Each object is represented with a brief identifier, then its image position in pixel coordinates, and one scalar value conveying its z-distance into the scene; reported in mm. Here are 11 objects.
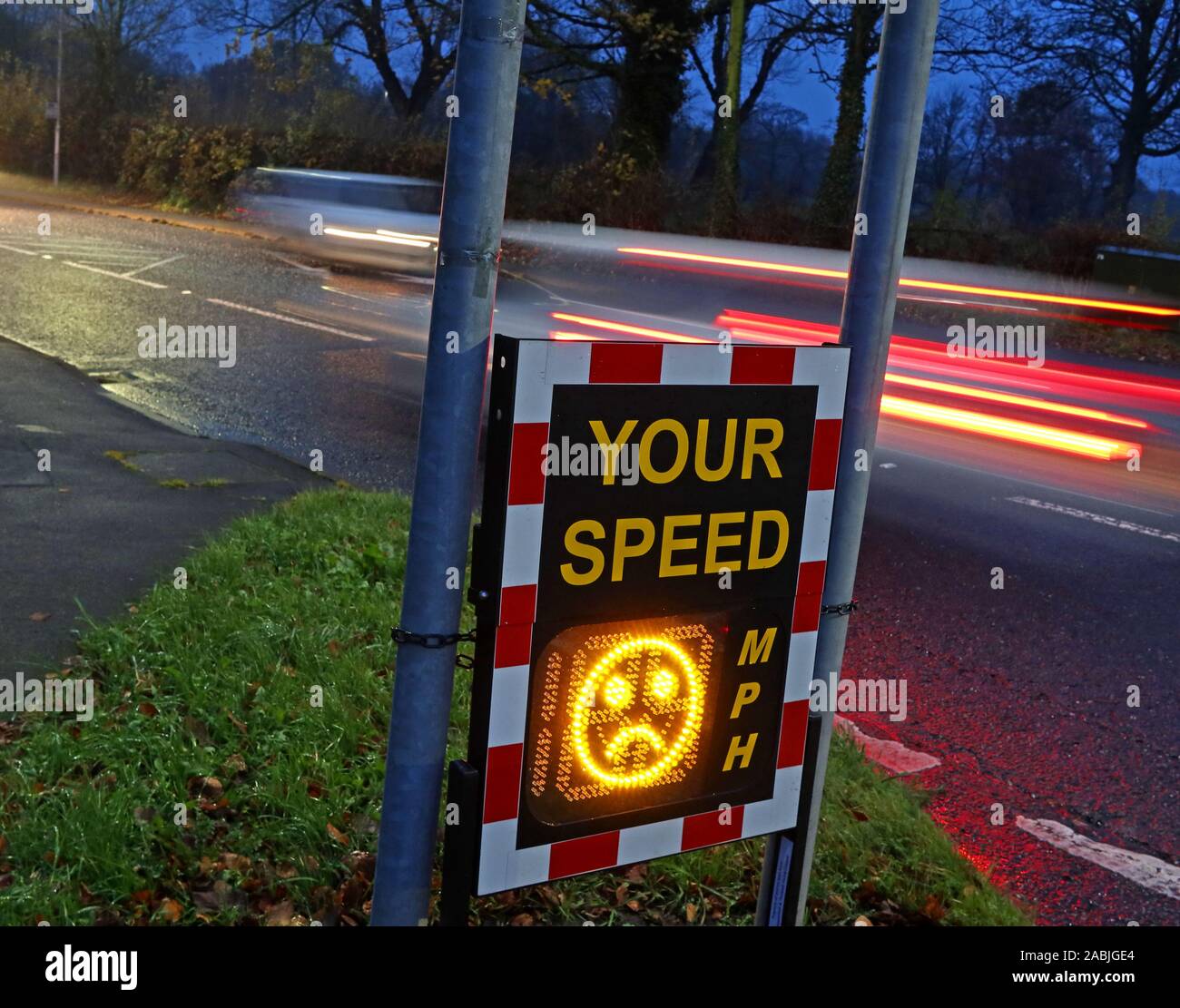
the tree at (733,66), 24672
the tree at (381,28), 29516
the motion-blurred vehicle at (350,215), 17750
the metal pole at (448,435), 2135
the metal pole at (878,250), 2592
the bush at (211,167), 32438
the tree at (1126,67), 23344
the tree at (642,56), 25594
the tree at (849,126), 23844
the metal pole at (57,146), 37294
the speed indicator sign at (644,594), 2312
